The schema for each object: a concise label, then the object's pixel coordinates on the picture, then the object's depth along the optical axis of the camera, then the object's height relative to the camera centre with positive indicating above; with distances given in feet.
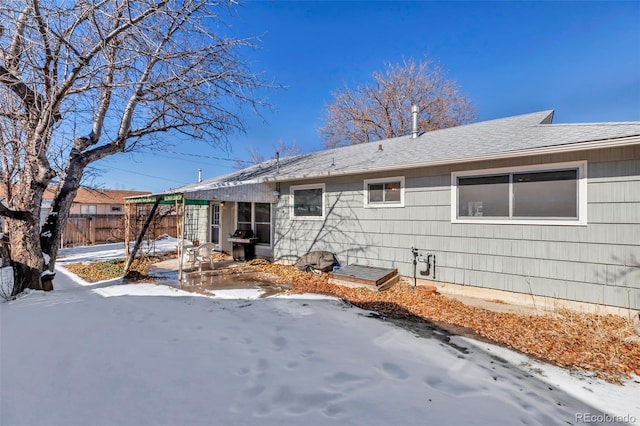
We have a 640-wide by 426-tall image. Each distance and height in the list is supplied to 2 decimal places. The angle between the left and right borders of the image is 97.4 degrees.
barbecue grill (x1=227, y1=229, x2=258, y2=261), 30.66 -3.68
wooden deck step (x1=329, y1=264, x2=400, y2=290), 19.35 -4.65
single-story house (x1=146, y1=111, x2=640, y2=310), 13.97 +0.42
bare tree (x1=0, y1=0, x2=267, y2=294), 14.02 +7.90
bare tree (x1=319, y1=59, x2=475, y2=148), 58.03 +23.46
